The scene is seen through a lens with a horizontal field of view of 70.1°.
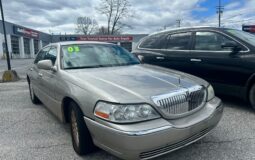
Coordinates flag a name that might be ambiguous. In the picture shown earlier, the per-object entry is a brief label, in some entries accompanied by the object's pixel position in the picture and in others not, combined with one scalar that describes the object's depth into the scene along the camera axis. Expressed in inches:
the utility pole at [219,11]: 1480.6
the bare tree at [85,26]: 2102.6
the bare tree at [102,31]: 1935.9
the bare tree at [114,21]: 1703.6
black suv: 139.6
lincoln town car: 71.6
